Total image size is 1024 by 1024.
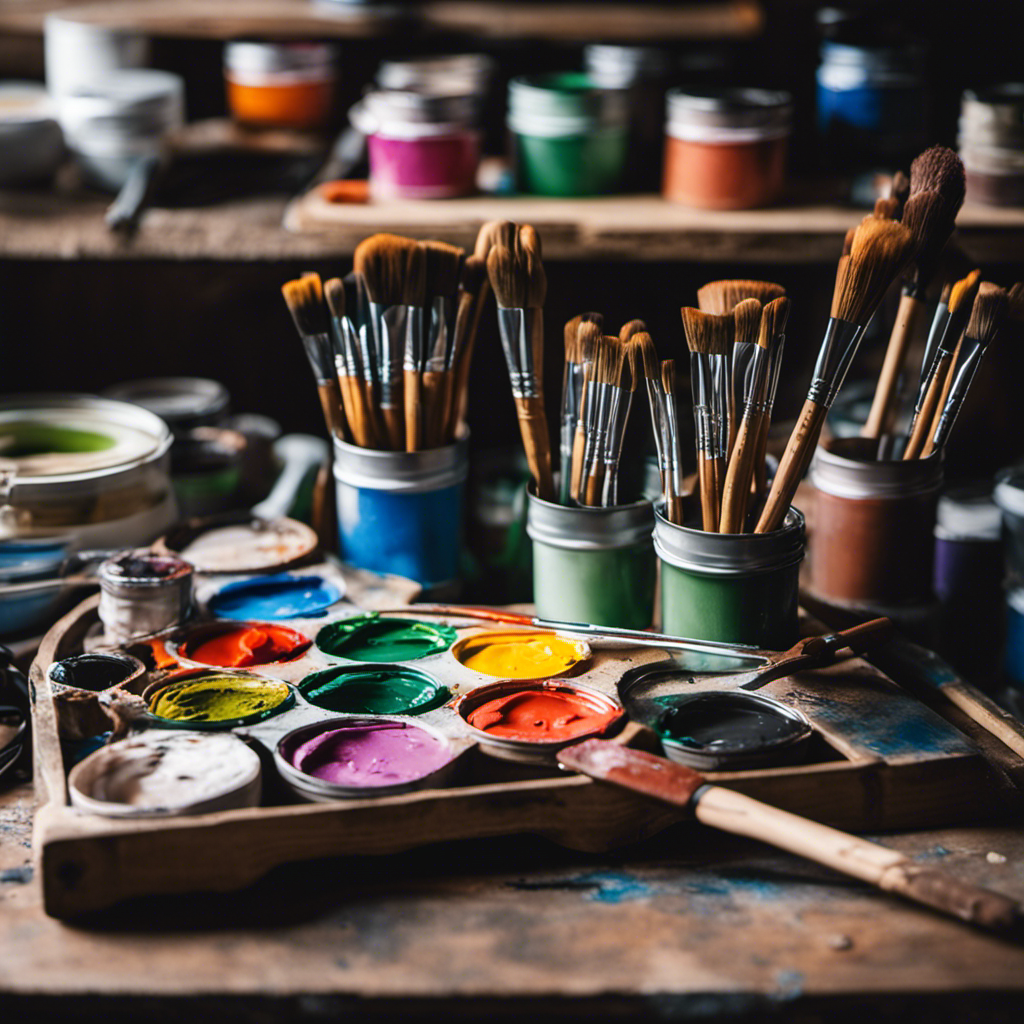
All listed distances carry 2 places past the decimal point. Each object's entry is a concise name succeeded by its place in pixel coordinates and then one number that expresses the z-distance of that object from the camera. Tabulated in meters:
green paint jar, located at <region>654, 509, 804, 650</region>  1.40
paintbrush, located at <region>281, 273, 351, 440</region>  1.56
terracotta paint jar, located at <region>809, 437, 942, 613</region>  1.54
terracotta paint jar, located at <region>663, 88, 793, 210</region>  1.88
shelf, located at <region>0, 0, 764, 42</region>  2.43
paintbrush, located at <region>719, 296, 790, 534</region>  1.35
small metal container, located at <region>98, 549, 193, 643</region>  1.47
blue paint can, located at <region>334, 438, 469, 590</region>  1.62
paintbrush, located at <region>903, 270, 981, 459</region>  1.46
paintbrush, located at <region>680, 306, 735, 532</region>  1.34
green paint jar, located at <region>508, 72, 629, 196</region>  1.93
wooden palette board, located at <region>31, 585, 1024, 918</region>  1.11
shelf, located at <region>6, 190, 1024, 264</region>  1.83
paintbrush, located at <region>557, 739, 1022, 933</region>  1.06
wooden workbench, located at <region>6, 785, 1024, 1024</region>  1.03
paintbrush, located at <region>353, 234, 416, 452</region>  1.51
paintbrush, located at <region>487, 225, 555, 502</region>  1.46
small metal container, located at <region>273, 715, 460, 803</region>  1.18
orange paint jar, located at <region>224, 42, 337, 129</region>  2.36
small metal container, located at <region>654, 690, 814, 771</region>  1.25
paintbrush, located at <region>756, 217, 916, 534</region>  1.30
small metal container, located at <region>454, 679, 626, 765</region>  1.24
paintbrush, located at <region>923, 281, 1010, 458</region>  1.44
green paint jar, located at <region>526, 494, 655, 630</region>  1.50
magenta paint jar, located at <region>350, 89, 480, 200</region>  1.94
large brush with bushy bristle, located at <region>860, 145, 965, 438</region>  1.40
